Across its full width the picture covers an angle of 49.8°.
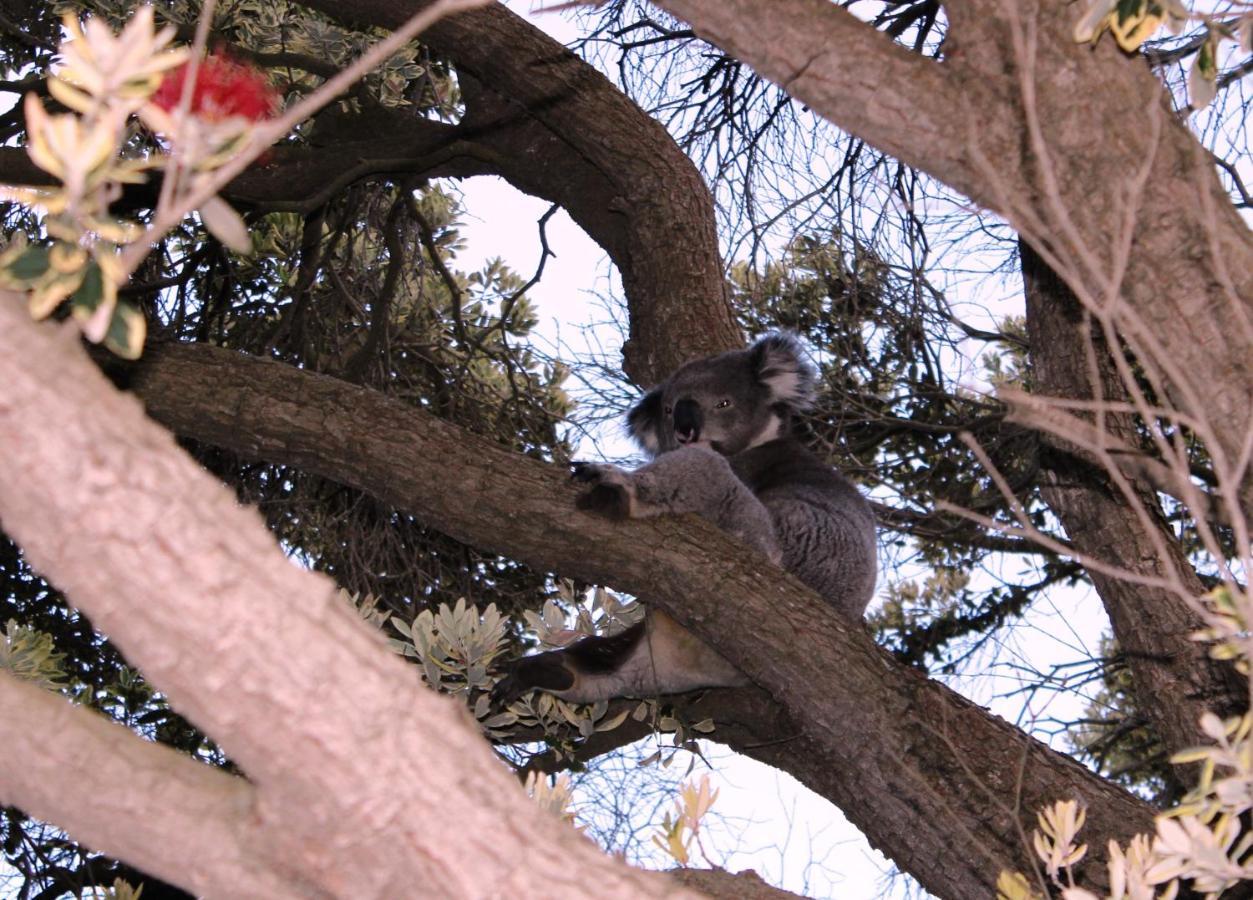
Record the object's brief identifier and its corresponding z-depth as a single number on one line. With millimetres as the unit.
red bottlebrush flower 3506
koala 4090
